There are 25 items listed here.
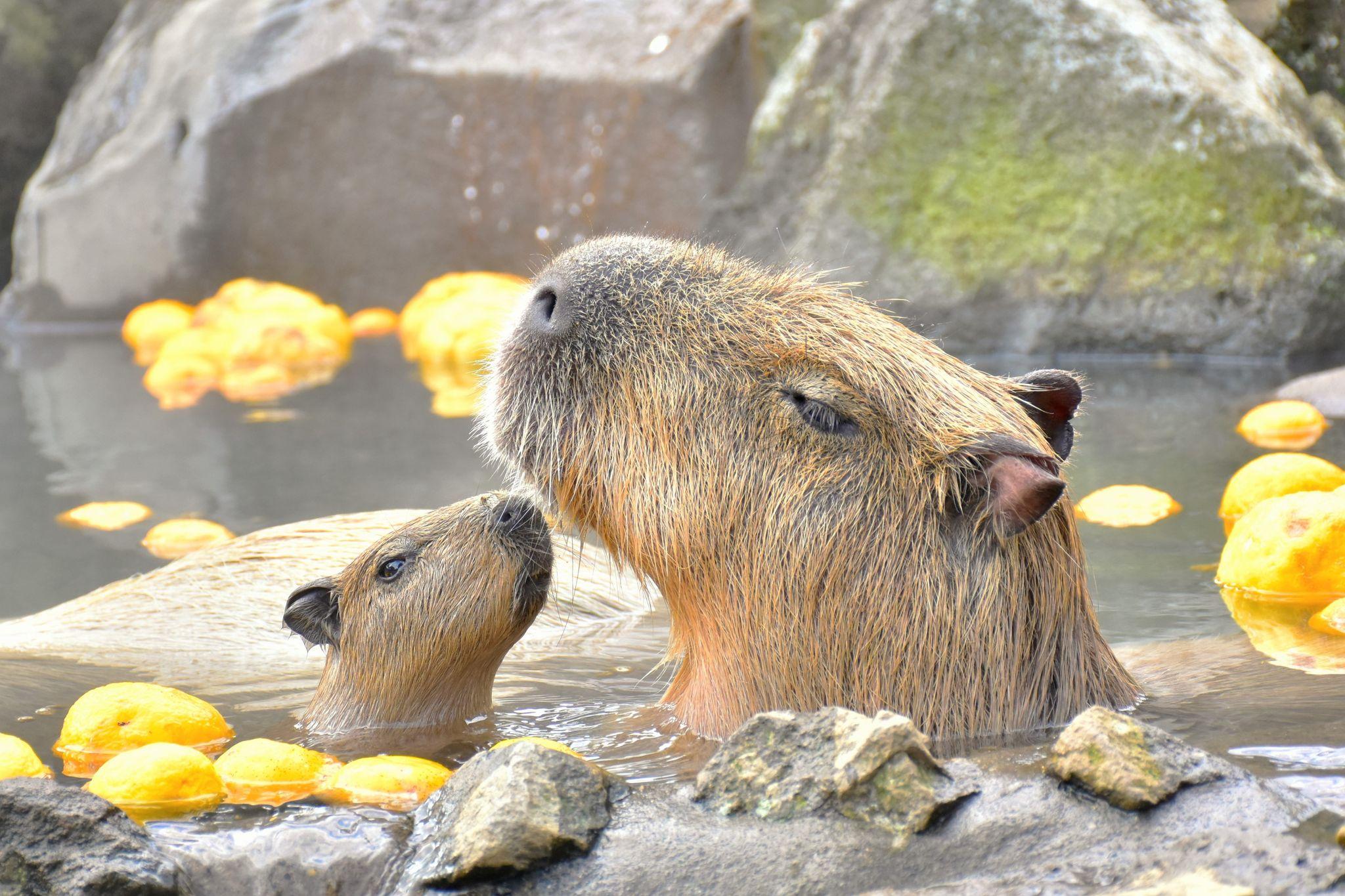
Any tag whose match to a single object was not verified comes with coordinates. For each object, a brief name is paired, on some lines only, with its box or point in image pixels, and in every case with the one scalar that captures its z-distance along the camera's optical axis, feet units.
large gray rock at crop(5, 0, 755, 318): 59.06
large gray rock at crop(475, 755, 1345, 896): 12.57
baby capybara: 20.16
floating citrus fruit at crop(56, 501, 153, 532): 33.37
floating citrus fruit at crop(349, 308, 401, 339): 62.08
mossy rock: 45.80
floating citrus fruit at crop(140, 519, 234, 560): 31.65
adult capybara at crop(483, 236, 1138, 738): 16.42
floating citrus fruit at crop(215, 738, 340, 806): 16.49
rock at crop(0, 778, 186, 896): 13.08
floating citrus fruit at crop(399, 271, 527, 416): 48.14
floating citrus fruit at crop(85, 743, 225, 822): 15.52
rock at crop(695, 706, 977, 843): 13.23
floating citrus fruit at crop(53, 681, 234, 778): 18.45
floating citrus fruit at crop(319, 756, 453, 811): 15.92
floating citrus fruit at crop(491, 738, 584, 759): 13.94
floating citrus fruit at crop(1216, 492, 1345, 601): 23.26
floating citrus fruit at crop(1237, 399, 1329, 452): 35.58
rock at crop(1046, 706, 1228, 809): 13.29
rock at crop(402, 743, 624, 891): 13.02
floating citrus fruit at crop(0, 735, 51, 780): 16.71
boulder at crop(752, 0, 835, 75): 58.23
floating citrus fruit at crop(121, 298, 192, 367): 57.93
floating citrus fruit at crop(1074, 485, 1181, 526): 29.86
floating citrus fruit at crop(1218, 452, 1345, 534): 27.66
